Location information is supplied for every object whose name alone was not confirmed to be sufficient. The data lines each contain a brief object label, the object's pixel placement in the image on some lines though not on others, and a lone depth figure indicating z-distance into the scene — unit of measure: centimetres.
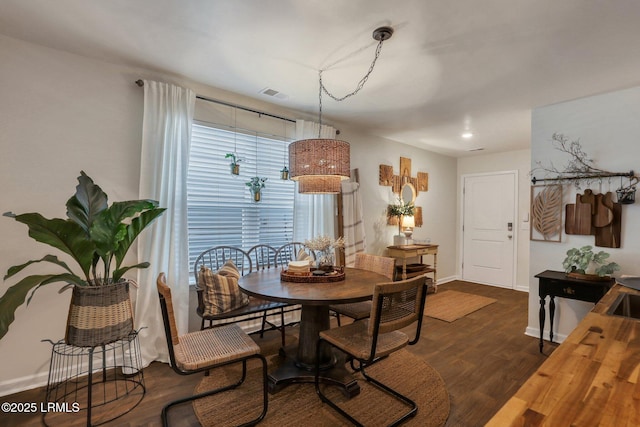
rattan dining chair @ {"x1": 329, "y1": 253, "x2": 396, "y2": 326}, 254
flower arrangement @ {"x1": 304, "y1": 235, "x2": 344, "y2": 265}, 253
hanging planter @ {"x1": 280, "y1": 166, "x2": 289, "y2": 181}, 353
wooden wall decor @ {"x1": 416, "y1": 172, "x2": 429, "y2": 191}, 546
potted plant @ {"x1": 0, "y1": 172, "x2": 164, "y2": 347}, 181
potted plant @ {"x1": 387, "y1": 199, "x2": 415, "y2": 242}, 493
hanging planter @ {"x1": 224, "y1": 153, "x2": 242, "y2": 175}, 312
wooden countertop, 75
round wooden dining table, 204
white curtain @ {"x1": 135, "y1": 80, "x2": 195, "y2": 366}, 262
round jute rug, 191
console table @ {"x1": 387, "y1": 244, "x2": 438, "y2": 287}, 460
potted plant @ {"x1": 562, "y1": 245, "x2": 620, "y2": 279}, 263
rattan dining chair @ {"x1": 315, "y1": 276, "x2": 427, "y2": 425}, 175
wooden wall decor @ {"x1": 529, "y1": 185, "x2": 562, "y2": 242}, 321
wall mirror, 517
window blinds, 305
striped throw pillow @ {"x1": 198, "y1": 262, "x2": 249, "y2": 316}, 249
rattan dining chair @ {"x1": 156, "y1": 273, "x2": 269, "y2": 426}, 167
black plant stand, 198
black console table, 262
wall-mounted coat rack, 279
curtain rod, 261
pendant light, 243
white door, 548
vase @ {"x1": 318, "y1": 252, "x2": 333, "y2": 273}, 259
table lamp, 495
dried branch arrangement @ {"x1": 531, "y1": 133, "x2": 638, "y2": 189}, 297
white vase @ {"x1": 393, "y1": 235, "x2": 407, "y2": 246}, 494
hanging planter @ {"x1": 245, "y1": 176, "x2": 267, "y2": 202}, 331
